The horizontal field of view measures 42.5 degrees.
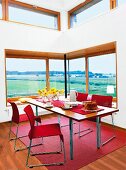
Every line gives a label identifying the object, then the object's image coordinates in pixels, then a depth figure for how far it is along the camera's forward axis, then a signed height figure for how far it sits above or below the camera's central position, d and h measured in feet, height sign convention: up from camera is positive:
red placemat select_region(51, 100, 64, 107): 10.24 -1.50
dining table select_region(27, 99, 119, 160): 7.53 -1.64
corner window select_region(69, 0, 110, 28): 14.53 +6.93
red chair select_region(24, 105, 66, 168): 7.49 -2.41
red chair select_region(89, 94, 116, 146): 11.06 -1.37
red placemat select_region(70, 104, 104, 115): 8.23 -1.57
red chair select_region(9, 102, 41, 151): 9.76 -2.22
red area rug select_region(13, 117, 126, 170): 7.84 -3.87
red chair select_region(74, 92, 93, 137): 12.17 -1.36
